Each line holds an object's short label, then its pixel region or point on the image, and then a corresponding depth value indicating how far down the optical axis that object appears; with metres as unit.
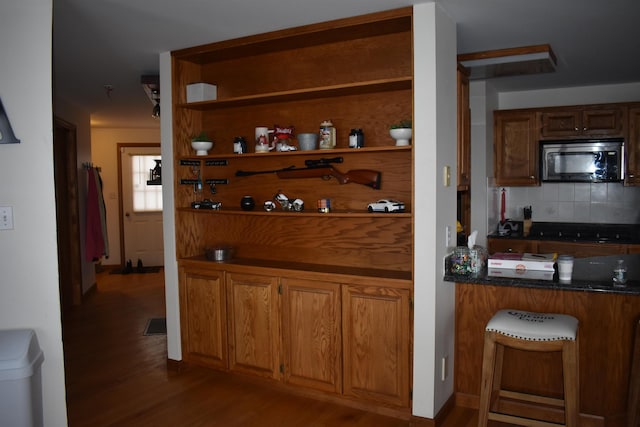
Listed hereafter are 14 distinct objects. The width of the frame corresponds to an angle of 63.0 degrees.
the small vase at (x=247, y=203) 3.59
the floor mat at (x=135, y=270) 7.85
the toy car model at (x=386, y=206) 3.04
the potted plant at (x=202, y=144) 3.72
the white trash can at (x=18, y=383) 2.15
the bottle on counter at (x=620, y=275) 2.72
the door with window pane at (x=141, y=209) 8.17
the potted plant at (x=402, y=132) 2.94
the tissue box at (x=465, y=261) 3.02
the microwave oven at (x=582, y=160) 4.84
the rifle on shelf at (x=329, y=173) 3.24
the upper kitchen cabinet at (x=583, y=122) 4.85
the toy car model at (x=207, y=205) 3.73
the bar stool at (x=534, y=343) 2.41
